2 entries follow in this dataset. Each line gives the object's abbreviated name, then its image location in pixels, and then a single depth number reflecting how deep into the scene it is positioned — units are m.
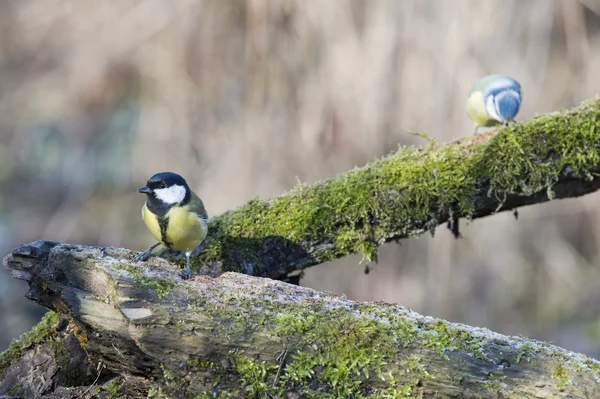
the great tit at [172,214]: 4.73
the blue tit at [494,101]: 6.70
